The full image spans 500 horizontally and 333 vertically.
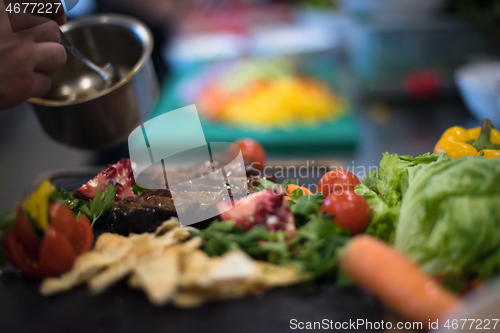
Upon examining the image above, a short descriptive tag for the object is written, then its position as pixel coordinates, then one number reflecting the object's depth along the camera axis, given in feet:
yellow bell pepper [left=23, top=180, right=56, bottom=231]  1.74
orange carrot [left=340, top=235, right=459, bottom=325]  1.64
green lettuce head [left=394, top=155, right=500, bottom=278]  1.68
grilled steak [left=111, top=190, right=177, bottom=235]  1.88
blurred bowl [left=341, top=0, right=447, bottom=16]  3.25
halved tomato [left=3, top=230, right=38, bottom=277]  1.75
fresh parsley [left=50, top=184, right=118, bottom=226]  1.94
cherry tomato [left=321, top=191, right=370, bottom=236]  1.82
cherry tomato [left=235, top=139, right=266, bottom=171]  2.19
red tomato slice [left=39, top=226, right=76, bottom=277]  1.72
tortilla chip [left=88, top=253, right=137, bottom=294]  1.71
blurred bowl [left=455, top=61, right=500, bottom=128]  2.56
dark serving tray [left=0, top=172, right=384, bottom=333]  1.68
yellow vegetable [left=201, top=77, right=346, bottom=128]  3.14
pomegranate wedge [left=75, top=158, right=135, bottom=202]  1.99
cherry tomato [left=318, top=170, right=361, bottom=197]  1.98
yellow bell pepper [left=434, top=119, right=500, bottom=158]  1.97
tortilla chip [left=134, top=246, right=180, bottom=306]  1.66
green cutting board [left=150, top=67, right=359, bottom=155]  2.98
